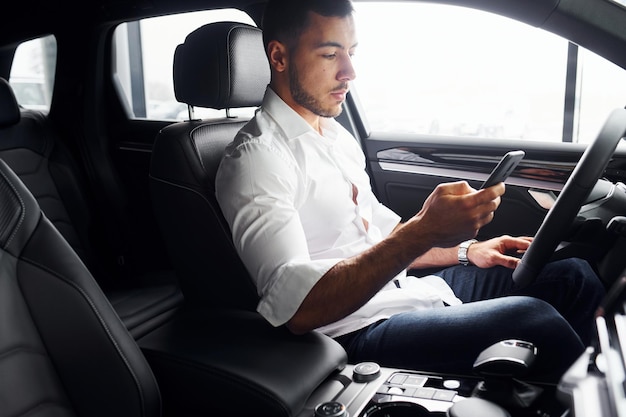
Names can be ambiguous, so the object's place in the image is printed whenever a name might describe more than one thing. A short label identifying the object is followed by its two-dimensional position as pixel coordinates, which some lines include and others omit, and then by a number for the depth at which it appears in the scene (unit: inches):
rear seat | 89.9
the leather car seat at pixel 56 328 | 43.6
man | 49.7
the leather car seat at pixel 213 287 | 47.0
